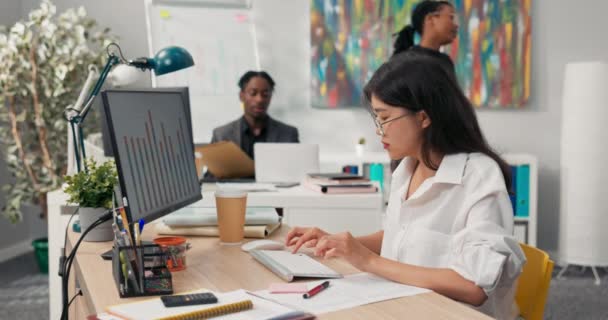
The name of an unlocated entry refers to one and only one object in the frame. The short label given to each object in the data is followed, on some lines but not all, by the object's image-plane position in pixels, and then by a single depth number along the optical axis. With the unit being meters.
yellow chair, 1.54
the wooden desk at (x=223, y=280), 1.15
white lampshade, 4.05
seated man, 4.04
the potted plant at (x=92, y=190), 1.78
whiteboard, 4.41
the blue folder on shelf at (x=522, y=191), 4.30
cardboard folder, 2.96
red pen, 1.22
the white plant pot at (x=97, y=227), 1.74
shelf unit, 4.29
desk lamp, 1.94
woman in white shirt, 1.34
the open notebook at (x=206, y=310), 1.08
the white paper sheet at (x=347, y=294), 1.18
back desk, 2.70
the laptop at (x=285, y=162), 3.00
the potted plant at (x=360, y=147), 4.44
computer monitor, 1.75
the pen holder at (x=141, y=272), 1.25
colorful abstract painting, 4.57
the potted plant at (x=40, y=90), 3.93
